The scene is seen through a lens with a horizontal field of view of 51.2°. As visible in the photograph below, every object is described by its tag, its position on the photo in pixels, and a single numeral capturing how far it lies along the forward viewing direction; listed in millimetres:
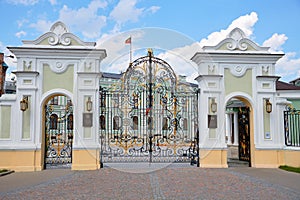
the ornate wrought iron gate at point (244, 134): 10500
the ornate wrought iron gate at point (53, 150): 10030
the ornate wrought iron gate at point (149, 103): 10234
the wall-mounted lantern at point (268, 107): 9867
